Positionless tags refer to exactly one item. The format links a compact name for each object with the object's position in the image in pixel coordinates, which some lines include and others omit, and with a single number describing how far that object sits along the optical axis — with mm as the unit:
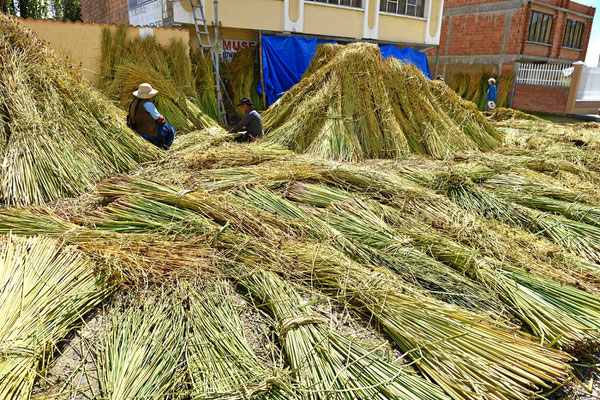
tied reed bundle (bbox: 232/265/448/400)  1709
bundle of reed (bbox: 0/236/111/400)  1672
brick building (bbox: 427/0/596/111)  17094
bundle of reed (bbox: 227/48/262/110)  9555
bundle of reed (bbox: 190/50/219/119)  8133
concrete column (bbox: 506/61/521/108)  16781
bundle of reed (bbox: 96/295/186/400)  1680
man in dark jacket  5688
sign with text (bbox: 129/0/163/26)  9500
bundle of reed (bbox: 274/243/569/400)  1766
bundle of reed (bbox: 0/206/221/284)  2412
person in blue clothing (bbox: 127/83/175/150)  5066
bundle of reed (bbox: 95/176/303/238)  2990
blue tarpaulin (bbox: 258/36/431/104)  9898
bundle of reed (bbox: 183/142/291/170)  4348
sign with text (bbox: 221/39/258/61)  9836
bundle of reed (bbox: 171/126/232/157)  4982
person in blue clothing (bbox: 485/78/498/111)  11273
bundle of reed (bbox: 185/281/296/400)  1697
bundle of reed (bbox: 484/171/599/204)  4059
